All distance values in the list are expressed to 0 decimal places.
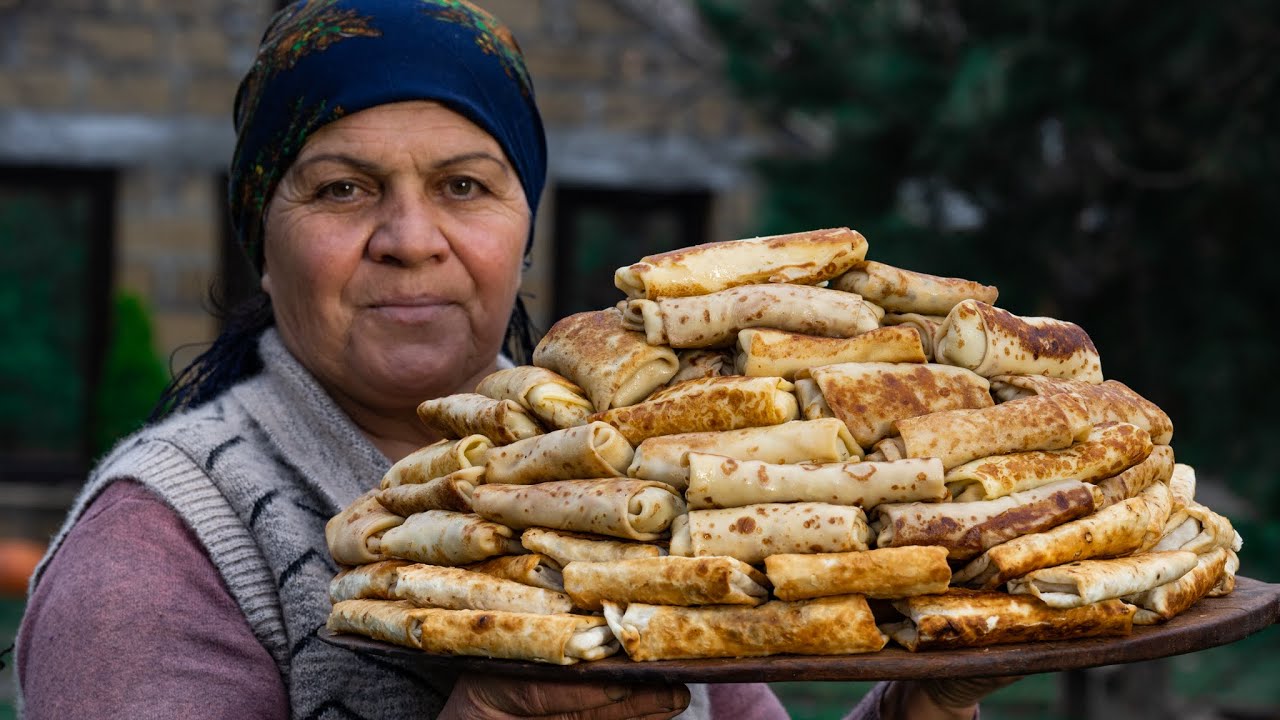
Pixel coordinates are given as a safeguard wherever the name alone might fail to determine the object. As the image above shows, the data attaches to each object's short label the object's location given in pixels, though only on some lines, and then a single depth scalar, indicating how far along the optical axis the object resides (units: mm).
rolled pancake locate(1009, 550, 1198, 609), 956
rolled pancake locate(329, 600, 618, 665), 963
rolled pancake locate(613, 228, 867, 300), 1047
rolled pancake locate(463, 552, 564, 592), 1002
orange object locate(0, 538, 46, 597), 3703
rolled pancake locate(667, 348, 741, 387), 1035
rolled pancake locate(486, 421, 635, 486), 999
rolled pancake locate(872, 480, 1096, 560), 963
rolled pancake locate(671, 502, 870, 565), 965
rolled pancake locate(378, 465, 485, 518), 1028
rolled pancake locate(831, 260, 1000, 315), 1047
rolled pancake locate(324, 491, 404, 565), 1057
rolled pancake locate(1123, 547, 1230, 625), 982
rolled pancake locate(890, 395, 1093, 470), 983
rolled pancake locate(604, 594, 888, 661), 950
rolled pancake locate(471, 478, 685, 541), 983
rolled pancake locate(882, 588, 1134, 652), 945
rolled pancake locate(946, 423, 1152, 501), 983
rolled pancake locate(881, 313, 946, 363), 1040
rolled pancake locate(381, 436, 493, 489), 1043
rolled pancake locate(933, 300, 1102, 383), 1024
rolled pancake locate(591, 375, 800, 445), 997
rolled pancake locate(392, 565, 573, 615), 988
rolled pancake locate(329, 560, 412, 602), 1036
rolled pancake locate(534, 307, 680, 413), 1024
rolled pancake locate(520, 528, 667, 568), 987
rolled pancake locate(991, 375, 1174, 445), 1023
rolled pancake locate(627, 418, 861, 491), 987
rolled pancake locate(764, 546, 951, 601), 948
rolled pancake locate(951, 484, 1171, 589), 960
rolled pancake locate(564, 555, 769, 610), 959
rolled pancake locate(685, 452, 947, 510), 973
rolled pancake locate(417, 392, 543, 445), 1038
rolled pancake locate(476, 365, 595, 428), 1029
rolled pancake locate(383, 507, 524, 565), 1015
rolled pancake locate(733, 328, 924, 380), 1010
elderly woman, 1093
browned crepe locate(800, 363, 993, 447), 998
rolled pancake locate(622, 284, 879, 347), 1025
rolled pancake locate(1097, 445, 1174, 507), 1015
